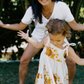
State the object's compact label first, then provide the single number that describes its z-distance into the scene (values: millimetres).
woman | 2637
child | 2244
